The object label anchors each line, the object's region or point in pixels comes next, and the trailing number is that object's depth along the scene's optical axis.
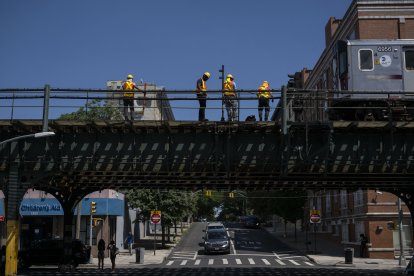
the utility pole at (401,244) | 32.10
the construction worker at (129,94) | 20.24
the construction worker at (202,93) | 19.25
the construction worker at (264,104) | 20.42
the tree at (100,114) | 50.19
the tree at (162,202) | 45.66
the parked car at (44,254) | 29.92
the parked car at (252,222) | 76.62
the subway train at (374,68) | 22.30
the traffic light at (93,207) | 33.67
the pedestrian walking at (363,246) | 37.47
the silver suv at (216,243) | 41.50
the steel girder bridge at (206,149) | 19.52
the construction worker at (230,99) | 19.12
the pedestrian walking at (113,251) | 28.82
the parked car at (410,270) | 18.52
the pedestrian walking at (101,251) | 30.16
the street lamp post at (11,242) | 19.67
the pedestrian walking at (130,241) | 41.09
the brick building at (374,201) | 38.41
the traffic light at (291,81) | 23.88
